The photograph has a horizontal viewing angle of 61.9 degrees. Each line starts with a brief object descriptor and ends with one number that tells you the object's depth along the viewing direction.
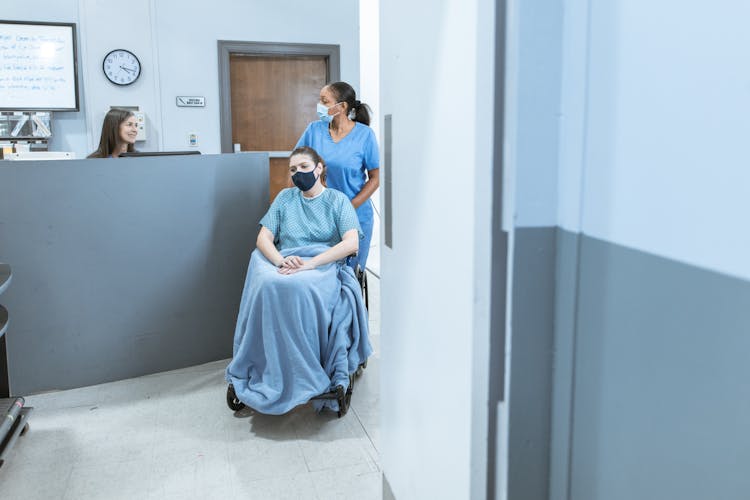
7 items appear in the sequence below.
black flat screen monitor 2.64
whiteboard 4.42
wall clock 4.61
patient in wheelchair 2.17
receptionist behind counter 3.04
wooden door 5.07
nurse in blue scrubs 2.85
